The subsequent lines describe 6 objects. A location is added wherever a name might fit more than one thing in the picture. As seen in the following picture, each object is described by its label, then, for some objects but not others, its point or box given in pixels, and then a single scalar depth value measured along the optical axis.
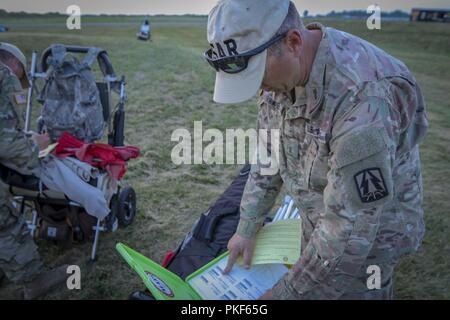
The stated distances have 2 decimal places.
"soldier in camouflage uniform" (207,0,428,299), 1.11
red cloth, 3.03
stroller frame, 3.31
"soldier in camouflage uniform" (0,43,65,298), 2.53
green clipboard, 1.41
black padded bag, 2.35
